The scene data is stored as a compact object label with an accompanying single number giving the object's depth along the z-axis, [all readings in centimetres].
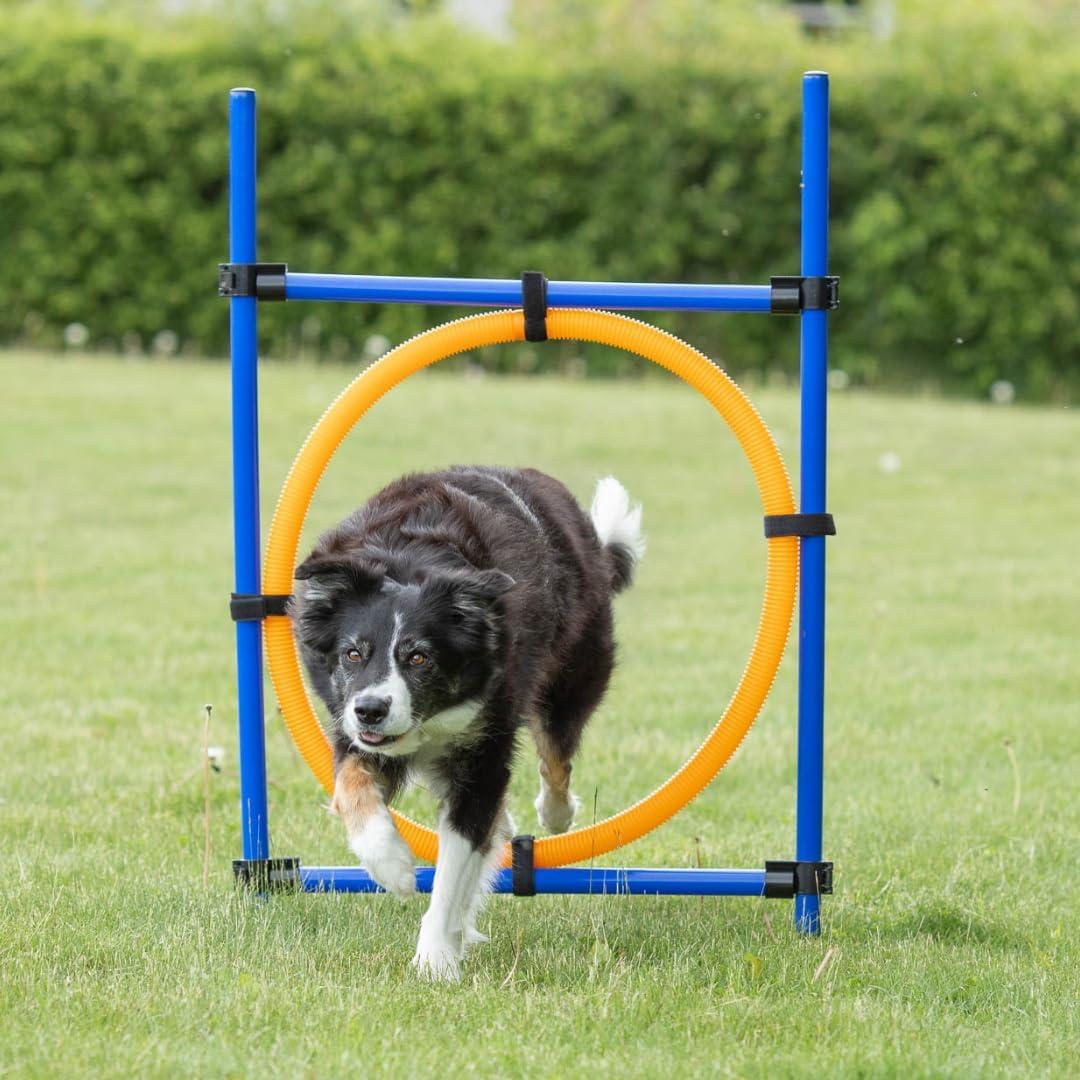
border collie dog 807
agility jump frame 894
